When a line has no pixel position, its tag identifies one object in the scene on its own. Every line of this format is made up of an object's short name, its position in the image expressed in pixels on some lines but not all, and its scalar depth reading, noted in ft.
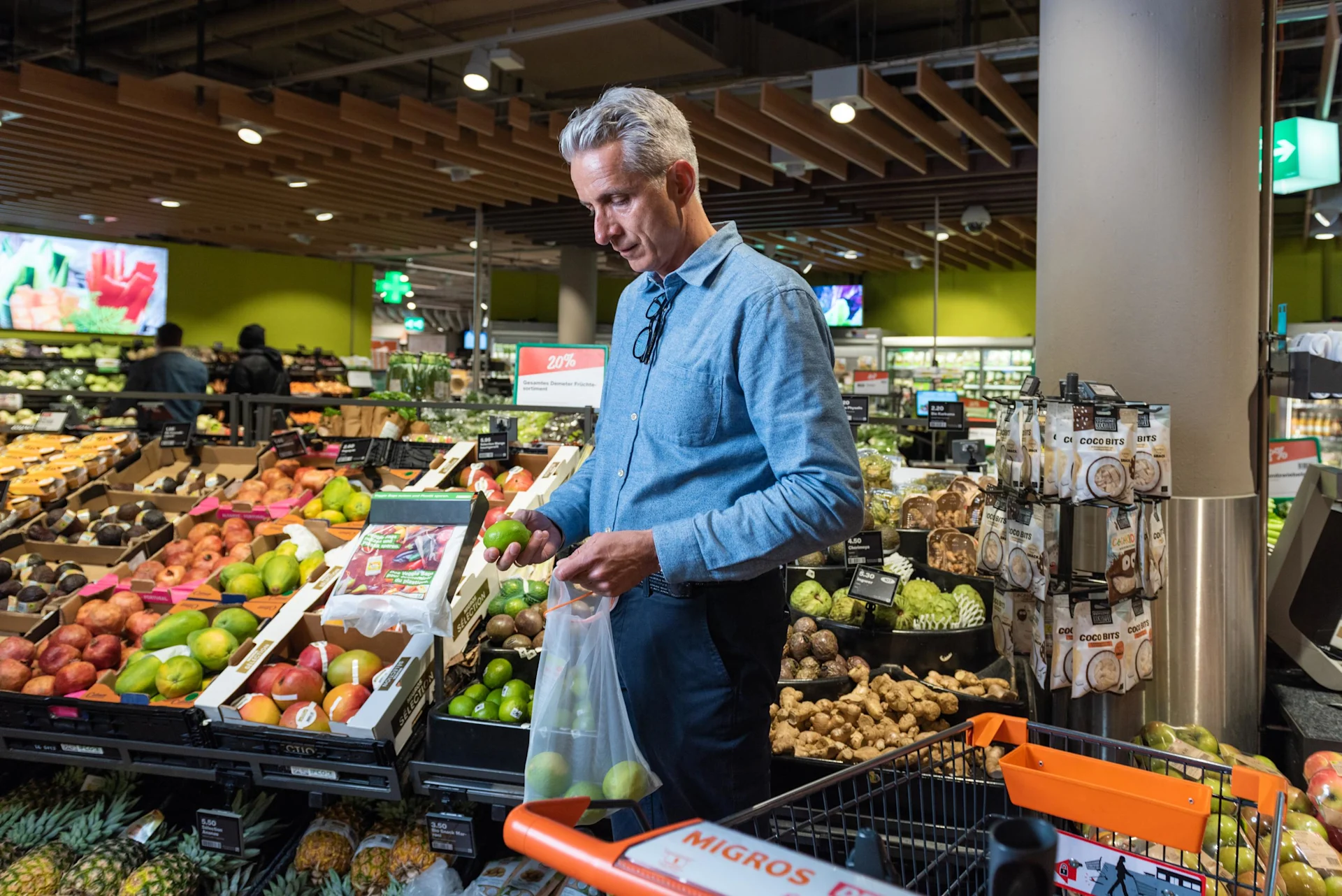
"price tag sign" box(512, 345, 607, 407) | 13.26
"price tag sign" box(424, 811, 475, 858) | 6.82
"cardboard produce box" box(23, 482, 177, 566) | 10.46
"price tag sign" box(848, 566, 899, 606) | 8.47
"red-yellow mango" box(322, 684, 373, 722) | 7.02
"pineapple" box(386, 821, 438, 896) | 7.68
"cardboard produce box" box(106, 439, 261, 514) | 12.99
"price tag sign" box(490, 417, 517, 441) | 12.64
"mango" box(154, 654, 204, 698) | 7.51
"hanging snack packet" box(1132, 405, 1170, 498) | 7.45
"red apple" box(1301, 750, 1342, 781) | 7.02
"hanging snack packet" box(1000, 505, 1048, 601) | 7.48
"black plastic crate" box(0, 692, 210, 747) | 7.26
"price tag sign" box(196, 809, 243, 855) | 7.18
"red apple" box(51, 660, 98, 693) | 7.91
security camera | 28.19
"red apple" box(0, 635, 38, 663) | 8.23
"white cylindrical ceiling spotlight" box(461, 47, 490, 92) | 19.20
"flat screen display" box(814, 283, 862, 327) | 49.88
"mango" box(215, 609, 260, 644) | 8.23
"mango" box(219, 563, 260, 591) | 9.27
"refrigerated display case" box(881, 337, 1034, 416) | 42.37
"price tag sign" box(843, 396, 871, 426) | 11.31
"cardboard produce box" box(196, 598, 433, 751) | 6.95
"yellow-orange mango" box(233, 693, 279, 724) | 7.15
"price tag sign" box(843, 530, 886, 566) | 9.06
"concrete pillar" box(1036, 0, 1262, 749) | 8.46
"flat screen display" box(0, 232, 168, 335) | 36.52
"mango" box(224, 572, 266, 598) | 9.03
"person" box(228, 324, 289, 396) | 23.89
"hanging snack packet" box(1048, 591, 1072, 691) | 7.50
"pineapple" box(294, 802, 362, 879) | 7.86
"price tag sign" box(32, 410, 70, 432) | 14.42
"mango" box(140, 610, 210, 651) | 8.26
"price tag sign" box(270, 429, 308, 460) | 13.26
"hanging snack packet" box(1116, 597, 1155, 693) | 7.64
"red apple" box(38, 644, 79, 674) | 8.18
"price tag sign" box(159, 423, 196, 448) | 13.60
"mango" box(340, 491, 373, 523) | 11.04
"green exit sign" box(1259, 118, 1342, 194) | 17.79
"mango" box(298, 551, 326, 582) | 9.53
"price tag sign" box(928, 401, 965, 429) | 12.85
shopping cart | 2.06
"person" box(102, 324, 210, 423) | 21.85
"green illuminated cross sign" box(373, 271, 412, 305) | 48.11
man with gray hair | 4.01
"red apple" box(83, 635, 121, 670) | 8.35
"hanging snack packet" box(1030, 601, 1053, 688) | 7.57
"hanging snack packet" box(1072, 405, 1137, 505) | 7.25
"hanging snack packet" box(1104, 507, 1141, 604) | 7.39
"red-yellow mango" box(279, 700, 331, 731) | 7.09
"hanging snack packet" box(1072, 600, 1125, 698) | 7.48
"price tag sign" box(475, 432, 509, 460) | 11.58
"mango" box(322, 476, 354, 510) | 11.30
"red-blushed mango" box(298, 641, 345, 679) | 7.82
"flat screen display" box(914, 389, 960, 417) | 26.61
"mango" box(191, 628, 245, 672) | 7.88
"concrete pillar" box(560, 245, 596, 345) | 39.40
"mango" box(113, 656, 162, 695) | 7.64
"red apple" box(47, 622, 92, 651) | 8.48
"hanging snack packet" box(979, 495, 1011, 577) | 8.09
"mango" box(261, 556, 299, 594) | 9.26
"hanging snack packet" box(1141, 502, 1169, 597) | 7.59
